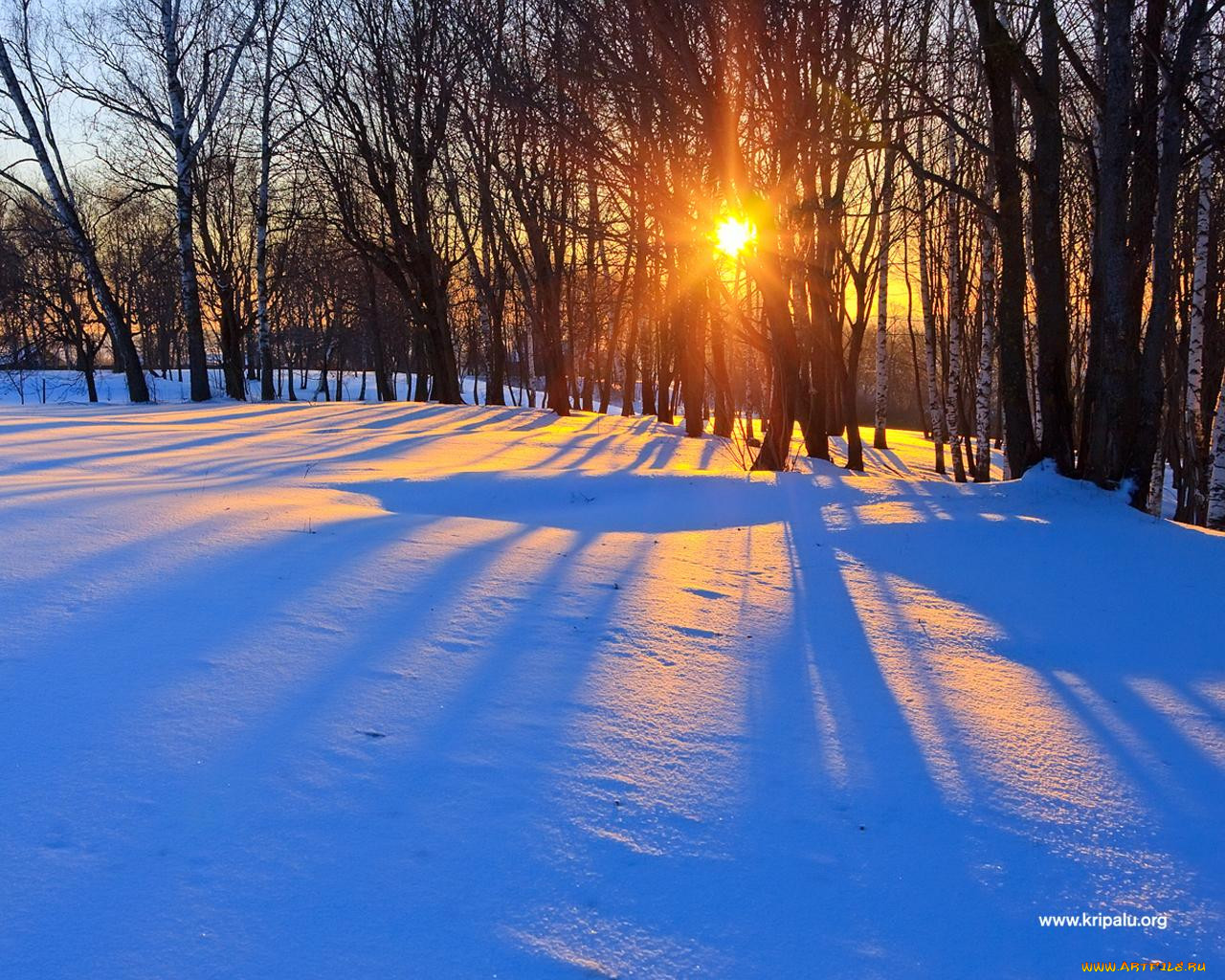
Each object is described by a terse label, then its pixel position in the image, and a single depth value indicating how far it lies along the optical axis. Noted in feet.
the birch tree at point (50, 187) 51.31
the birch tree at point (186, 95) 51.92
